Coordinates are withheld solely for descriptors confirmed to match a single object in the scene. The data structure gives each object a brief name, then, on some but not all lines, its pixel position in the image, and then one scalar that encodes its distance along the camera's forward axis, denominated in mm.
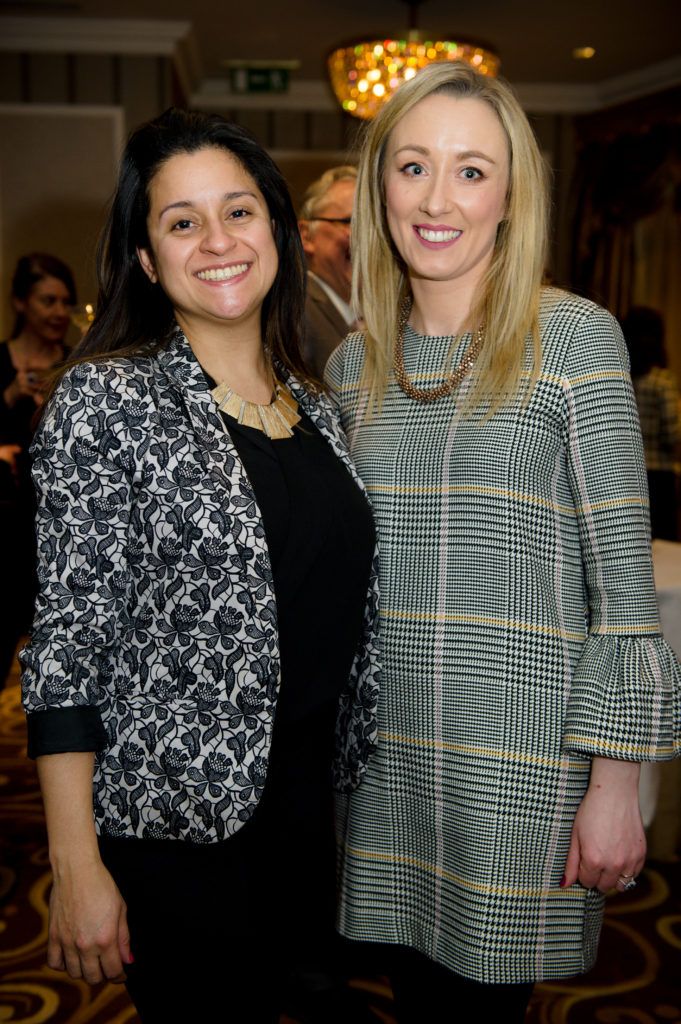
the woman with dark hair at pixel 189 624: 1186
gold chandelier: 4086
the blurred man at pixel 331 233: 3095
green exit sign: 6621
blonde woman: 1271
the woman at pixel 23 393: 2732
